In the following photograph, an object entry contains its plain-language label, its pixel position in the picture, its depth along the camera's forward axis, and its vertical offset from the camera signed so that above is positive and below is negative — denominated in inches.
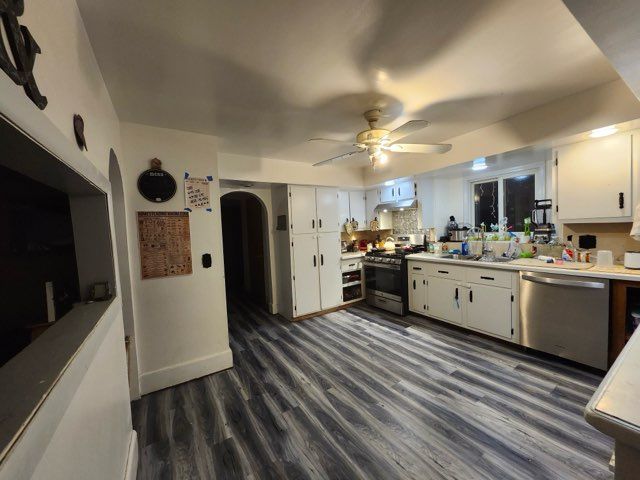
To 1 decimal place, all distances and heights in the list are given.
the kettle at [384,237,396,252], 178.0 -15.0
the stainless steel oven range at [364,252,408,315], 151.0 -34.6
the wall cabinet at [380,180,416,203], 159.8 +20.1
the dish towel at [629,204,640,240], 83.2 -4.7
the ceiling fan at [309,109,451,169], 87.0 +27.5
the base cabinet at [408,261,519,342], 110.8 -36.3
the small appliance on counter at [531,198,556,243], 116.7 -3.3
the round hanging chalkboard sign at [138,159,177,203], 91.1 +17.6
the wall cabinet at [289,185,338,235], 152.7 +11.1
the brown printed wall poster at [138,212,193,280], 92.2 -3.3
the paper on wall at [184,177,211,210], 98.2 +15.2
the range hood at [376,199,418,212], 160.7 +11.5
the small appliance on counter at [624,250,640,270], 86.3 -15.7
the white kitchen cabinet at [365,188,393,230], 185.6 +7.9
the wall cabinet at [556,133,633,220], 88.0 +12.6
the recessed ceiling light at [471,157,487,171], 114.2 +25.8
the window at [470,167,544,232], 129.6 +11.4
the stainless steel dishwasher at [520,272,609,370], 88.2 -36.3
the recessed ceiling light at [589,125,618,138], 84.0 +27.4
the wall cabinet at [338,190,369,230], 180.8 +13.1
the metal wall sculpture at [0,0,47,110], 21.0 +17.1
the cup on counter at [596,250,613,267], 94.3 -15.9
